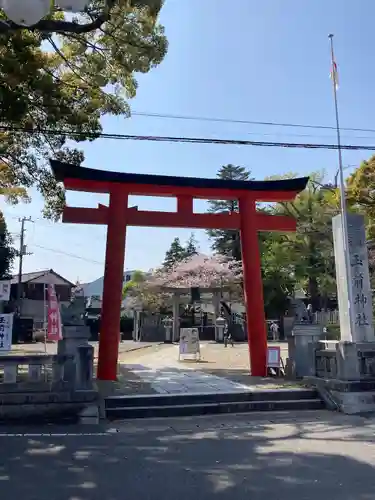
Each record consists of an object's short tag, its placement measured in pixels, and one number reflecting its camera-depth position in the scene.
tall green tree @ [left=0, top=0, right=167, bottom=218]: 10.16
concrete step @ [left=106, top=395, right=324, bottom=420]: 8.77
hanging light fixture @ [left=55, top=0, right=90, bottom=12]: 4.03
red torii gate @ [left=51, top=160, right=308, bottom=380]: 12.23
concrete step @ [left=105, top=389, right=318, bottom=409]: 9.09
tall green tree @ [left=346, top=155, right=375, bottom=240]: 21.13
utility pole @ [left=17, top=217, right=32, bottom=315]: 39.23
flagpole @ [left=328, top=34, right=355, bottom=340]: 10.13
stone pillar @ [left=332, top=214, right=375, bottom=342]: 10.13
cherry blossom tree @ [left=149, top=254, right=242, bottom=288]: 32.38
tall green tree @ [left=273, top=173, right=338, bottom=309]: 31.02
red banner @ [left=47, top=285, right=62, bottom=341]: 11.04
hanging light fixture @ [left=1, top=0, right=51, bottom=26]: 3.62
